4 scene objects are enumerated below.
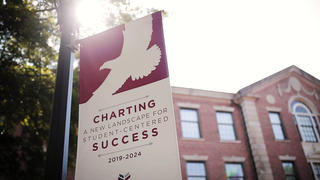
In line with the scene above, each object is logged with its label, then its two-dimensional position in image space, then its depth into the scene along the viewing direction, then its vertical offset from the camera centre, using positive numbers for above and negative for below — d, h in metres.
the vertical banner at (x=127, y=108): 2.09 +0.88
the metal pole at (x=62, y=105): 2.15 +0.98
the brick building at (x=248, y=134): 15.20 +4.00
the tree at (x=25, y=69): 7.39 +4.57
